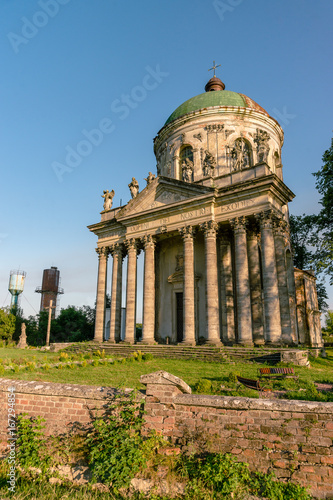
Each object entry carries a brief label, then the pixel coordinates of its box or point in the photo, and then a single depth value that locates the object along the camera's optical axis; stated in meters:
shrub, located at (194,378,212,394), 9.54
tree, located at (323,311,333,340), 55.30
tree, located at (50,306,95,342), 41.15
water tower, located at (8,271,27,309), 59.91
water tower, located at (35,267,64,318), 62.91
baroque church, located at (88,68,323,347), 21.12
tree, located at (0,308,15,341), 42.00
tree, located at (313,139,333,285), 18.49
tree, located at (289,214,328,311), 34.81
